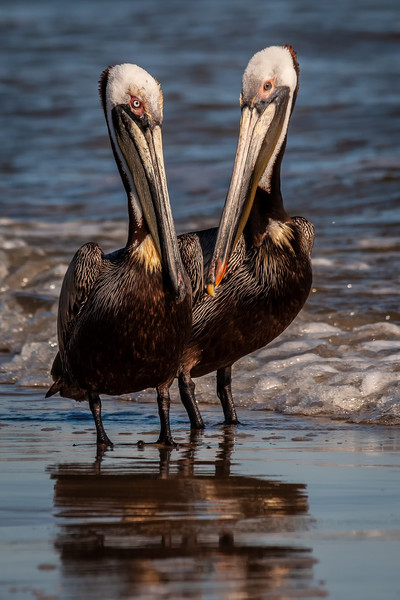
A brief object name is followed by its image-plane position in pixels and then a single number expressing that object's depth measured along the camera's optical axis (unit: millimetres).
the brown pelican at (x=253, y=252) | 11492
